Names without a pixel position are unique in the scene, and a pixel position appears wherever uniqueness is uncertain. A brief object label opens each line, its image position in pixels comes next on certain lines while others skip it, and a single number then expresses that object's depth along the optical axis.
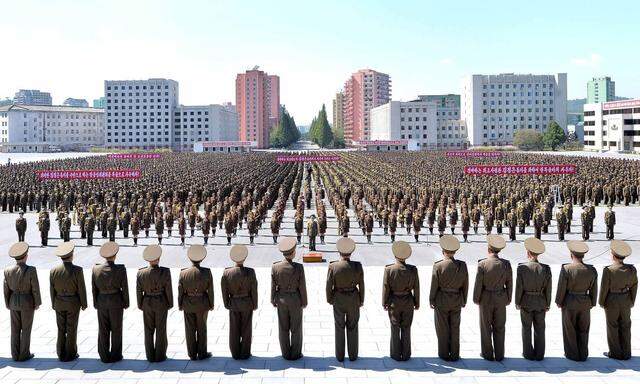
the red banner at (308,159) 73.19
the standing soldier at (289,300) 7.87
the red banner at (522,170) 40.12
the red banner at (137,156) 85.38
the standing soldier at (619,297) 7.71
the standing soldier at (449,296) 7.75
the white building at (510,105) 141.38
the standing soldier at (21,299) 7.85
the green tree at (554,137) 115.94
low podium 15.59
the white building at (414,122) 137.38
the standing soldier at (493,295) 7.75
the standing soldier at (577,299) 7.67
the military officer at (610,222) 19.66
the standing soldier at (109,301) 7.84
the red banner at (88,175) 38.81
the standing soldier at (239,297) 7.84
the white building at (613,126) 91.44
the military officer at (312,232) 17.92
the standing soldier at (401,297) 7.74
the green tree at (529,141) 123.25
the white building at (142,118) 150.12
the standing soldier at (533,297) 7.69
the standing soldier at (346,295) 7.80
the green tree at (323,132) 168.62
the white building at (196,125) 150.12
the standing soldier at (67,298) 7.83
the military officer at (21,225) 19.34
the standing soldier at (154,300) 7.80
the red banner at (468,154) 79.50
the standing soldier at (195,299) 7.82
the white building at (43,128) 140.62
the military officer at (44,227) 19.12
